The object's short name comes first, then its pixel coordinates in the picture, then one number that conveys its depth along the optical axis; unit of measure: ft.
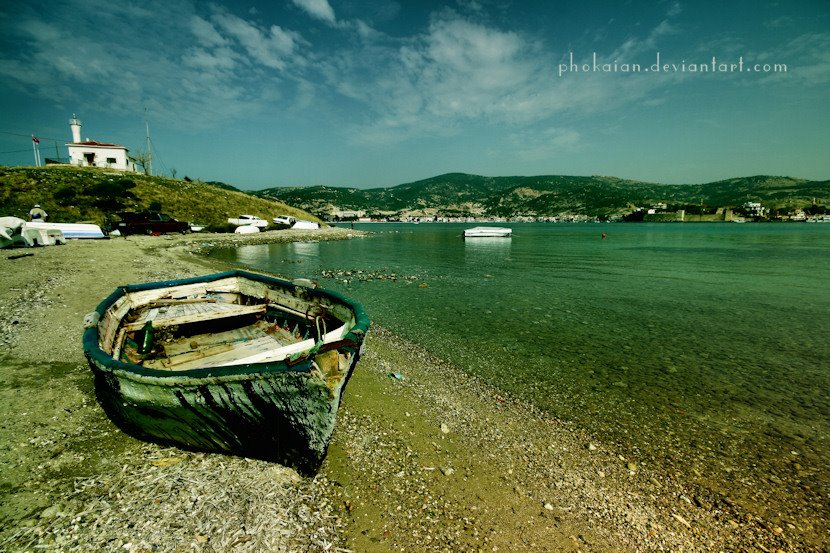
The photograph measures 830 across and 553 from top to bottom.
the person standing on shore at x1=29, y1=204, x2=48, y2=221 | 111.45
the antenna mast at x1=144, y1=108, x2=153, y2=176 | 260.42
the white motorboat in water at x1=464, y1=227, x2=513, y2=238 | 262.47
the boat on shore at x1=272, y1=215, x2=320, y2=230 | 236.88
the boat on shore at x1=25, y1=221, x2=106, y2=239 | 113.70
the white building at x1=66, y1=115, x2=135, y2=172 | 233.35
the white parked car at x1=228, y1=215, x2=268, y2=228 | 198.96
